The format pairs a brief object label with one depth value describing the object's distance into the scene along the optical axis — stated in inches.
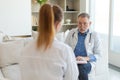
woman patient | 51.3
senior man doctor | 104.6
